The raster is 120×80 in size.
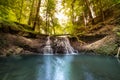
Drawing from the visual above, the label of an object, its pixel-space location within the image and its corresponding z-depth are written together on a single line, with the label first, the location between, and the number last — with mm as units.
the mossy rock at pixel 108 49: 4953
